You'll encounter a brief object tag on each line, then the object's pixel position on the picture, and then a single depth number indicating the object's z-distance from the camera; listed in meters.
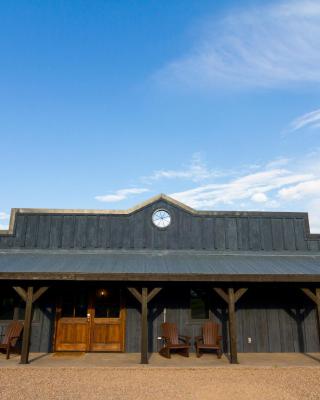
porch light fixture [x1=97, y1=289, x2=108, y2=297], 10.27
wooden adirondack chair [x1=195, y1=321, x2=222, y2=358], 9.20
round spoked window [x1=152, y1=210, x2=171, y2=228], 11.75
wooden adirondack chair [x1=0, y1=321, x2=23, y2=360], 8.93
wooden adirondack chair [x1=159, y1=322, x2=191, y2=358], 9.13
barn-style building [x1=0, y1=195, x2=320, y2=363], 8.98
